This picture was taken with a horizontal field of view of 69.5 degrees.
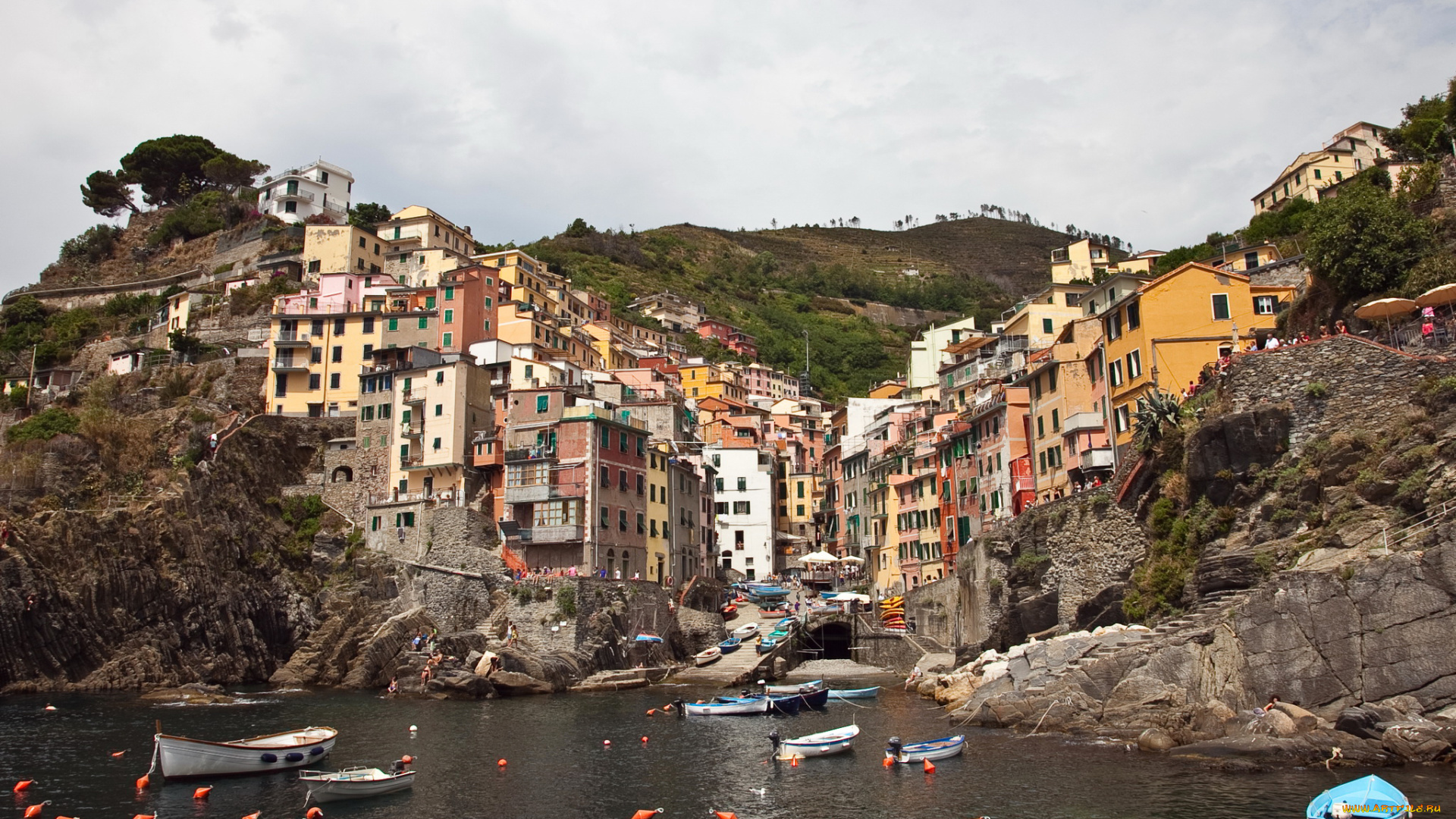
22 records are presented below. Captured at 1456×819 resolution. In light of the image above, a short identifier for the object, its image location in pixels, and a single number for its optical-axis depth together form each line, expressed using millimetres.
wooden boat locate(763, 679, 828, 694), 49469
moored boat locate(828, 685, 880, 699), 52656
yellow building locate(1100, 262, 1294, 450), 48312
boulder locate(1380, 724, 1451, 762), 26594
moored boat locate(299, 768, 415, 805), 30688
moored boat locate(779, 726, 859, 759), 36750
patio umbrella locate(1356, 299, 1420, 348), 39281
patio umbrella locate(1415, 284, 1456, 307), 38031
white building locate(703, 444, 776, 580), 95125
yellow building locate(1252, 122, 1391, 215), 95875
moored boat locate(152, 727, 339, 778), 33188
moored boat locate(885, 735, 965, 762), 34062
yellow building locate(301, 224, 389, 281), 97688
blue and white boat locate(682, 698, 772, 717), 48312
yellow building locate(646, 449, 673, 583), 72688
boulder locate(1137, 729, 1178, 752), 31984
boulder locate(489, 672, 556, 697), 55594
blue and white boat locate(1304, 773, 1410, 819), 20797
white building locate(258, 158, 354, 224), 112375
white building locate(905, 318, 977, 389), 99812
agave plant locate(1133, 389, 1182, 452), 43719
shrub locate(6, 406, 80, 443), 70000
